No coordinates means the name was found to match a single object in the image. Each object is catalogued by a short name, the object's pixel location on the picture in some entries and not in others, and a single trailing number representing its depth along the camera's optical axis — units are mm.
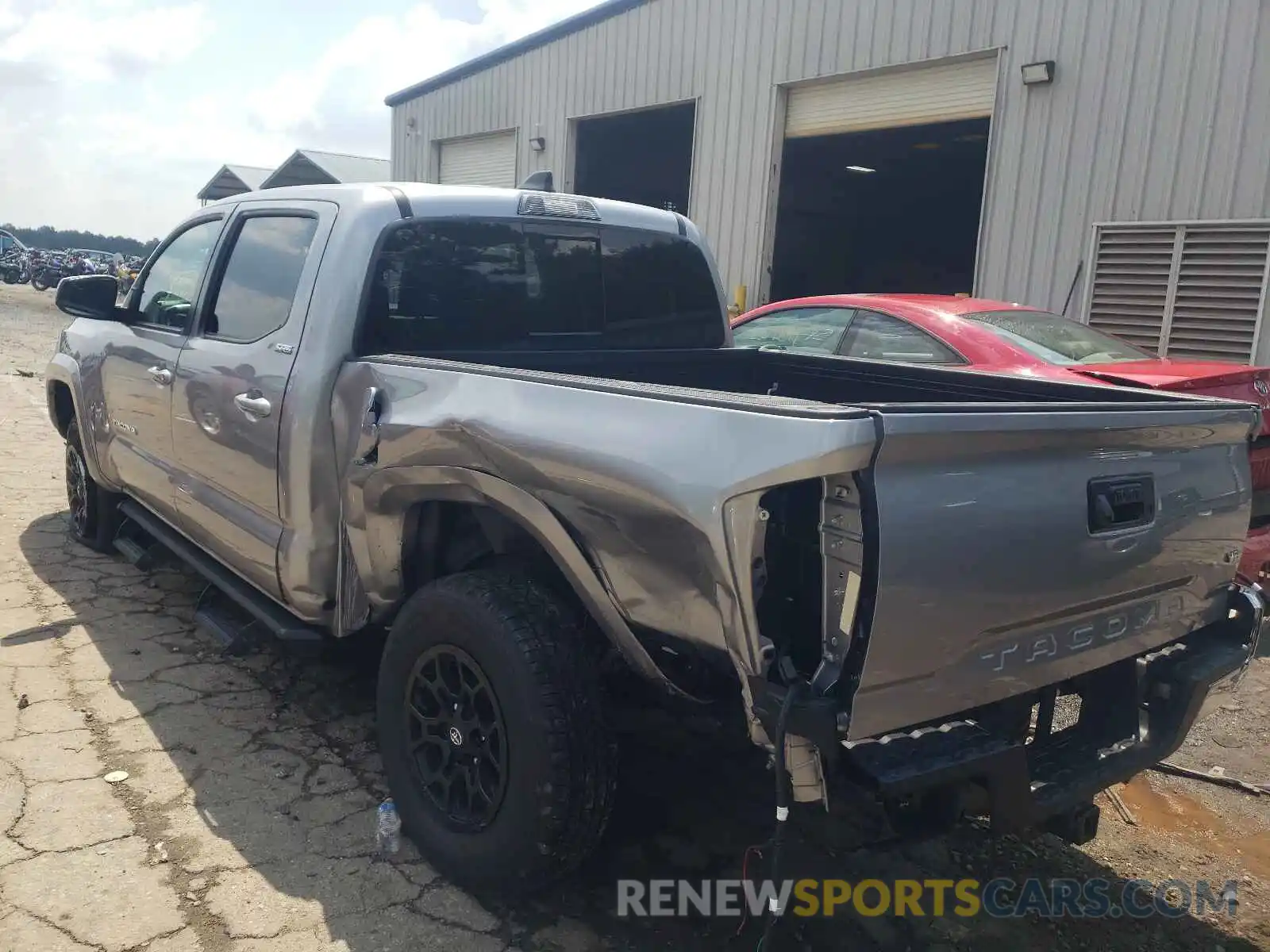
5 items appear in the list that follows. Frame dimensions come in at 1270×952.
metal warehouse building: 7766
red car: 4652
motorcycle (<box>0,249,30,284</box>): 39031
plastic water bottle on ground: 2885
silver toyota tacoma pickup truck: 1937
